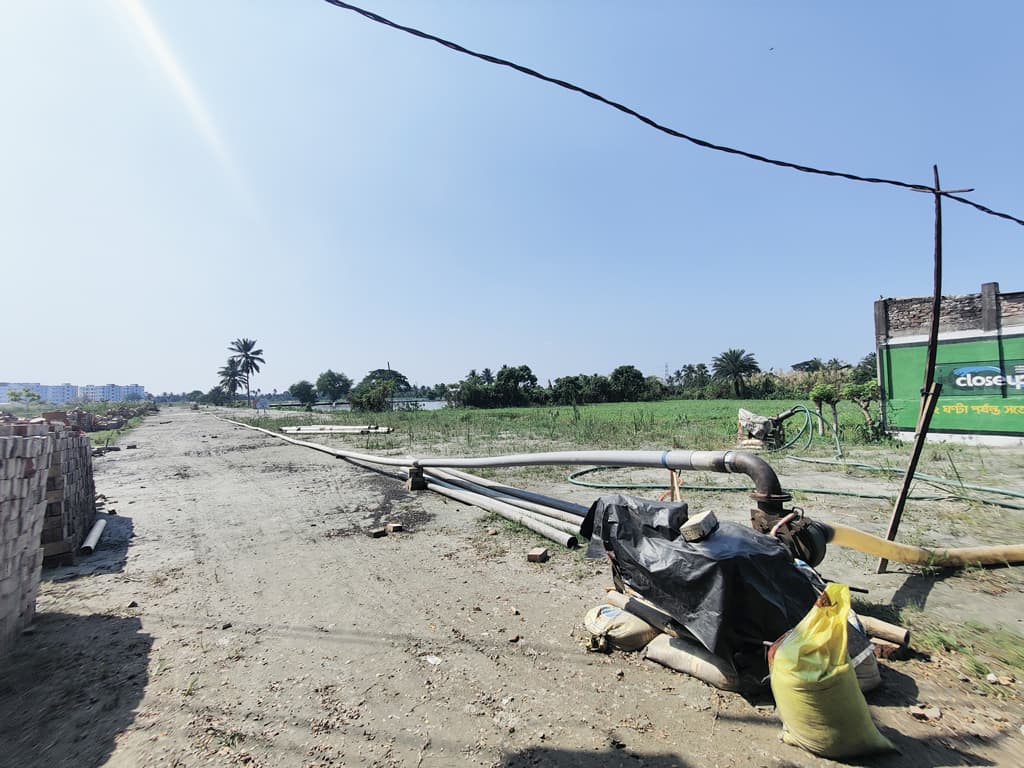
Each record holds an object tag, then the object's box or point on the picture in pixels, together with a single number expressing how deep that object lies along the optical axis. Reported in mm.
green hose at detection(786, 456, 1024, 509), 5927
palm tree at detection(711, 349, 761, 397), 59594
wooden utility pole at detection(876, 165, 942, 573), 3334
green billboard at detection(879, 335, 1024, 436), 10562
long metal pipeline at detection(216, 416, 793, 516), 3111
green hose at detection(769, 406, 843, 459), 10290
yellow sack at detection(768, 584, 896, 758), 1803
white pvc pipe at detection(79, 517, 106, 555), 4875
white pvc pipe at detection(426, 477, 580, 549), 4664
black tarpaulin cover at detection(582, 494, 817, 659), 2270
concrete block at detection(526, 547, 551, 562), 4332
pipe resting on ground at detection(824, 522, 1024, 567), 3346
